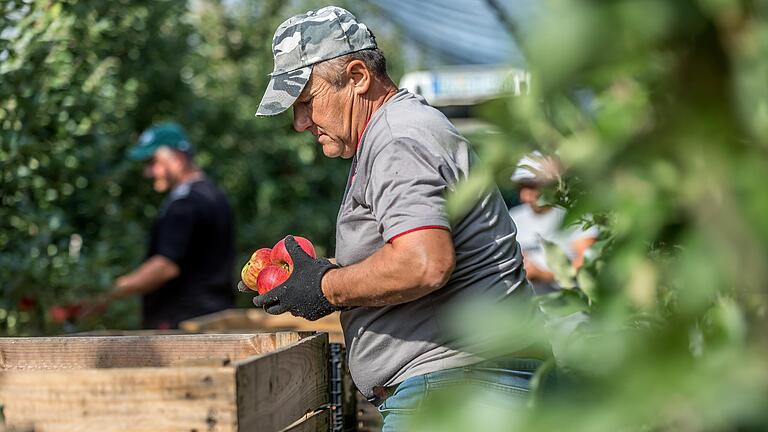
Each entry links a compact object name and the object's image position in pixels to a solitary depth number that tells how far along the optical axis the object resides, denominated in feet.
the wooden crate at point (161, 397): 10.74
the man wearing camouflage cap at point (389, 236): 13.02
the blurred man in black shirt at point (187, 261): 33.28
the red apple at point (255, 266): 16.70
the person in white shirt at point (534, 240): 31.51
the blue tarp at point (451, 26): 55.41
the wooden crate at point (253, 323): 27.32
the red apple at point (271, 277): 15.79
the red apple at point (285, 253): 15.88
